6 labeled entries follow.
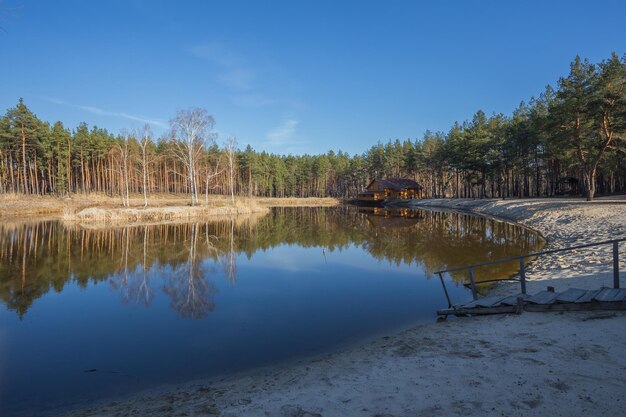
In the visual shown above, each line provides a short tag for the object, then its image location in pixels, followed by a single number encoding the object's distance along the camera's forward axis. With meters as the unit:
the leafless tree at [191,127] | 45.41
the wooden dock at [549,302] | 7.65
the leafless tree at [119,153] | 63.03
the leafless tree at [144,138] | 45.88
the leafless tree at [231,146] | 54.70
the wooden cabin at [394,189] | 83.19
